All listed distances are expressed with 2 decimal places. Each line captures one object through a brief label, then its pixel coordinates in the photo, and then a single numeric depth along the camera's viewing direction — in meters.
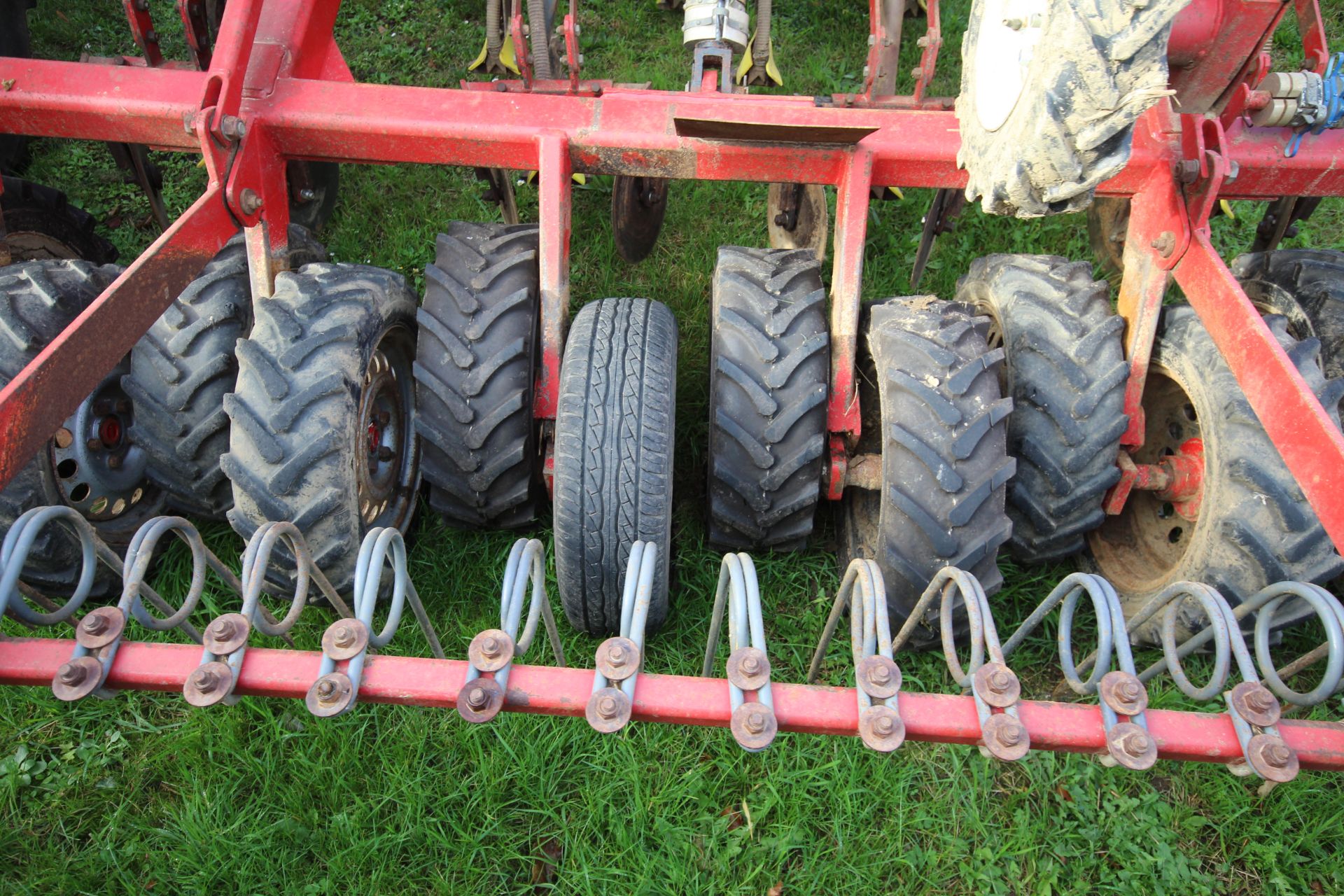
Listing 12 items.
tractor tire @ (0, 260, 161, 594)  2.50
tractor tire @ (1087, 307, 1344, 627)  2.33
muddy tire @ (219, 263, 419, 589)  2.30
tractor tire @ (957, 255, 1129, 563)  2.57
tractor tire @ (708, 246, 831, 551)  2.52
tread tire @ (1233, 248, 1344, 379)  2.96
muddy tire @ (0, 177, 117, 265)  3.16
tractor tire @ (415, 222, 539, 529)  2.62
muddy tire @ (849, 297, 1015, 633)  2.29
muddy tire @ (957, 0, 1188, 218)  1.49
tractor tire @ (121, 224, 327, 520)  2.59
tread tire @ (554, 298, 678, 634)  2.34
